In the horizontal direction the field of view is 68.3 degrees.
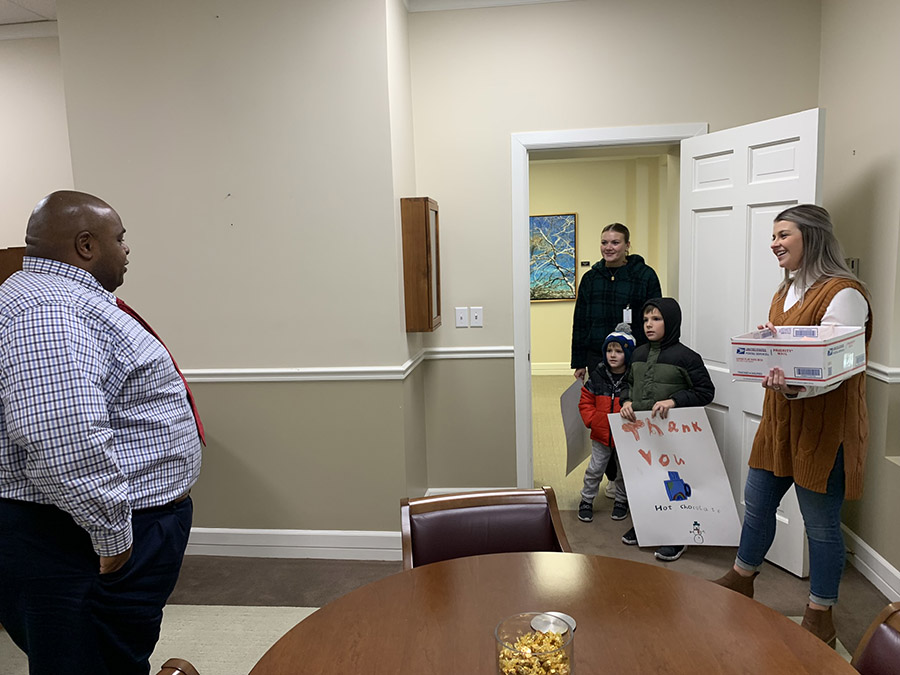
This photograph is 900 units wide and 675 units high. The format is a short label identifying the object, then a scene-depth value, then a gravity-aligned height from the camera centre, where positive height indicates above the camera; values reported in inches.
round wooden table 43.3 -26.3
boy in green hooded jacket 116.0 -21.2
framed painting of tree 297.1 +0.2
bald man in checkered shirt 55.4 -16.5
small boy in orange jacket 128.7 -29.2
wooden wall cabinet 121.3 -0.5
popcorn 38.2 -23.2
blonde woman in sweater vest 82.4 -22.2
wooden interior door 105.0 +1.6
